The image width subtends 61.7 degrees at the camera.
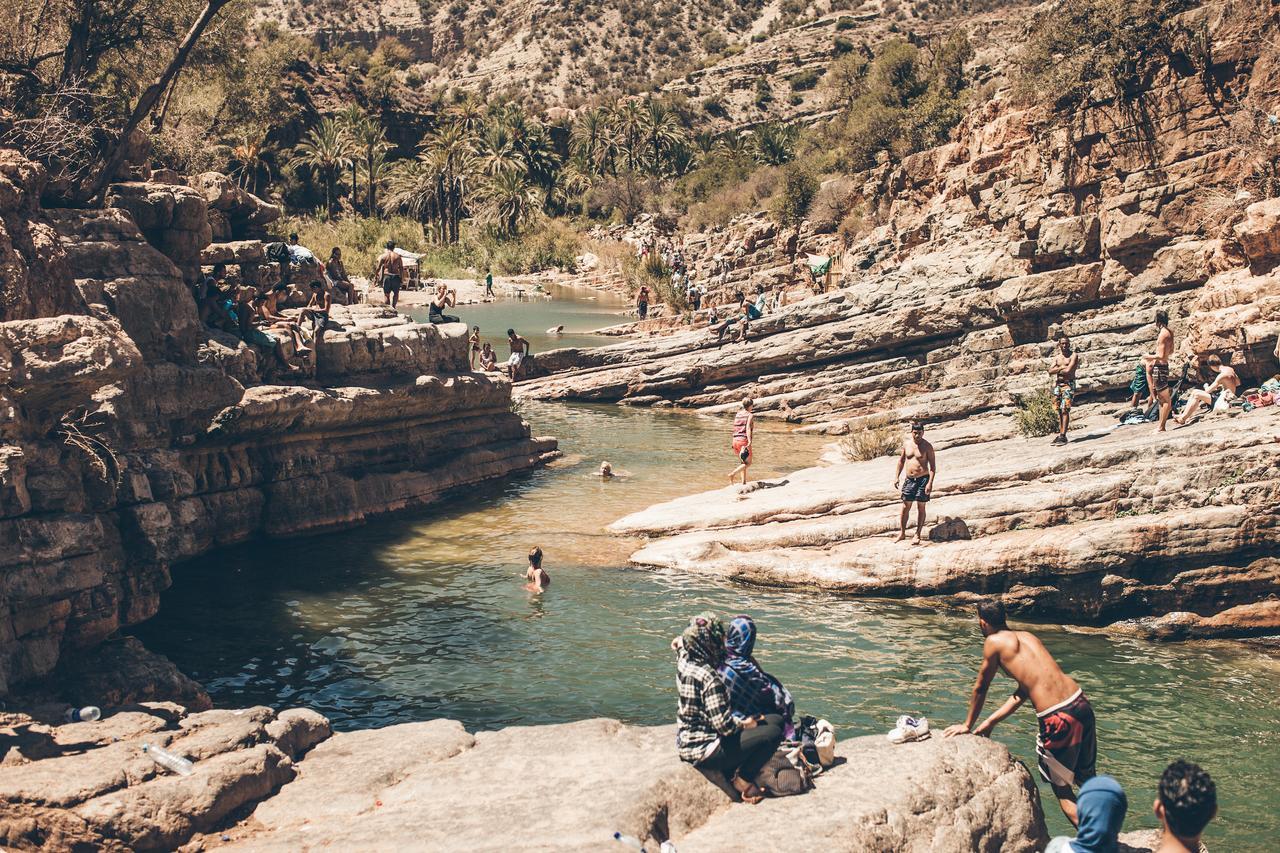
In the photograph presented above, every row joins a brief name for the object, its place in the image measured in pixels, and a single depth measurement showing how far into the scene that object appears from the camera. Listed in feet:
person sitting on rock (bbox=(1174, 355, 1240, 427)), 57.82
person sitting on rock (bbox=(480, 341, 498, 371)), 115.14
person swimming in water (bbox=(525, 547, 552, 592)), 53.78
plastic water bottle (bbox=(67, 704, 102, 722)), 32.68
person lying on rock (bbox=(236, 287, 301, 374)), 64.08
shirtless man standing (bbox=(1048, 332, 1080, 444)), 60.45
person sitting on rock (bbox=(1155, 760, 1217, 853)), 19.25
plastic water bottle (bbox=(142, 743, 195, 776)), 27.94
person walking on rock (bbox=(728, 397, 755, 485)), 65.98
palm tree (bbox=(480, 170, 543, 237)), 260.42
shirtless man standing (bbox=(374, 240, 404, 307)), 89.71
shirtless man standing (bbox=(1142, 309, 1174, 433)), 60.03
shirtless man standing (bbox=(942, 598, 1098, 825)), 26.66
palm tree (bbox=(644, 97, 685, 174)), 291.79
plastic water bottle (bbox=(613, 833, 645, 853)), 23.04
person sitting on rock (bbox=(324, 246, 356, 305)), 84.33
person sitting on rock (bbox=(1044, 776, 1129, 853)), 22.08
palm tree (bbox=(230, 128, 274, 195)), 237.45
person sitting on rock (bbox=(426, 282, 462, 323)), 83.82
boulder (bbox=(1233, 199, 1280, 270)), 62.90
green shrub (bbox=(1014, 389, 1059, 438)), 66.74
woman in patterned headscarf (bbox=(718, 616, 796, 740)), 26.99
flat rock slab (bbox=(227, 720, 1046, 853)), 23.88
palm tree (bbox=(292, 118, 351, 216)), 258.78
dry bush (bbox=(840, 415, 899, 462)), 73.97
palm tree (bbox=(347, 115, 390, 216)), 264.11
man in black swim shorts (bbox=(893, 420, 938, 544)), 50.29
